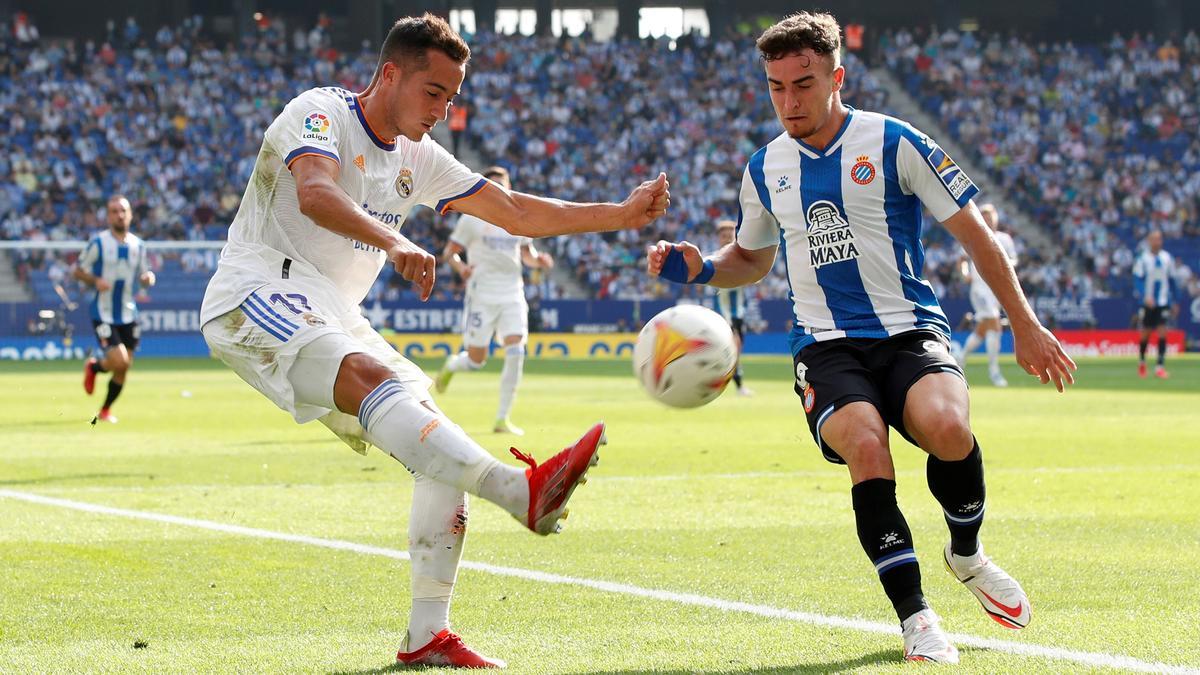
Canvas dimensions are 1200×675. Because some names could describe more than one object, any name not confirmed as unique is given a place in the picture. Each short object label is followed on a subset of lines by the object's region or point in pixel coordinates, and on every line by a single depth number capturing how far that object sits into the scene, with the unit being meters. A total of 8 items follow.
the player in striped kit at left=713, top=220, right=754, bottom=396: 21.59
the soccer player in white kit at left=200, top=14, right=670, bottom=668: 4.46
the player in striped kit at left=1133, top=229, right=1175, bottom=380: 25.95
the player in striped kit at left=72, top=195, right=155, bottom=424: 16.78
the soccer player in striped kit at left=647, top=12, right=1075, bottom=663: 5.03
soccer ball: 5.36
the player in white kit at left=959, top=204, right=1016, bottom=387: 22.20
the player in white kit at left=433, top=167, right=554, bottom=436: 15.48
